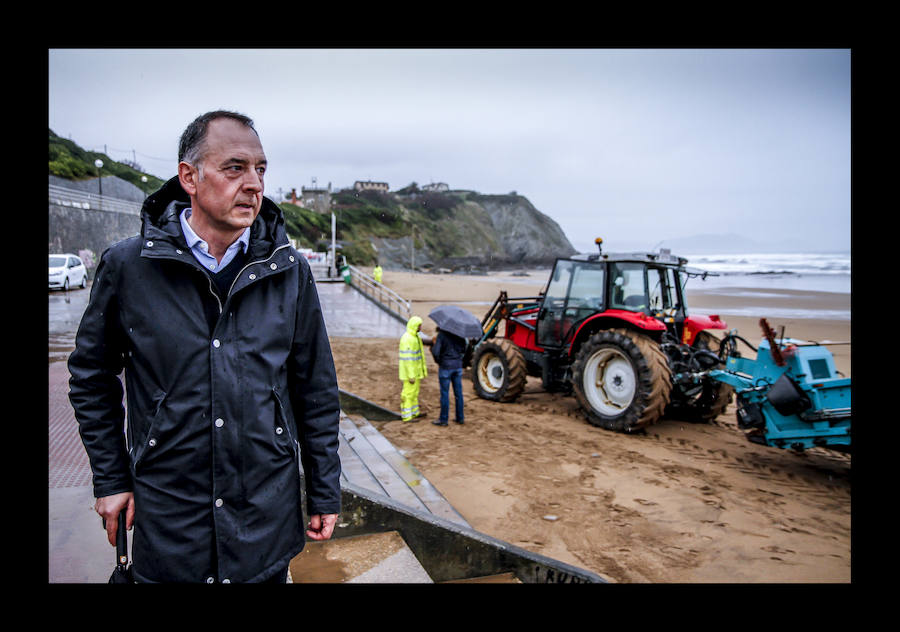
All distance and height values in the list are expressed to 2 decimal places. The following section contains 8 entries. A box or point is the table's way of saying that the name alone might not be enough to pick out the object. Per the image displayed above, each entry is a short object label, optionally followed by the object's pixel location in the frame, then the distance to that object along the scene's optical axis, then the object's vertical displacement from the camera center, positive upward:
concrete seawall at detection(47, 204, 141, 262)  22.09 +3.55
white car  17.12 +1.32
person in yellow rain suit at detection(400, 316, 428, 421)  7.65 -0.67
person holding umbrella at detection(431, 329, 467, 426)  7.58 -0.58
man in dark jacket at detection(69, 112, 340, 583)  1.72 -0.17
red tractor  7.19 -0.43
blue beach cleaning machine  5.35 -0.75
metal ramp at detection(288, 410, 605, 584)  3.15 -1.31
